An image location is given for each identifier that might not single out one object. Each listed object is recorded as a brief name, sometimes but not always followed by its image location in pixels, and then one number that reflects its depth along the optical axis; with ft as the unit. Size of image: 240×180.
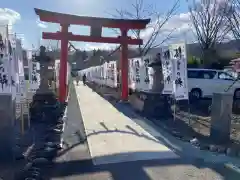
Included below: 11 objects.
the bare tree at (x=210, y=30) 61.86
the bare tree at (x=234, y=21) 55.01
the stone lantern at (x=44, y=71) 33.39
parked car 37.03
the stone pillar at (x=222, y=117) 16.42
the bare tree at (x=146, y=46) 62.28
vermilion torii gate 28.37
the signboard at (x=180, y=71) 20.57
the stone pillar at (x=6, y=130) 13.29
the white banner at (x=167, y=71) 21.01
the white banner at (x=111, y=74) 42.75
